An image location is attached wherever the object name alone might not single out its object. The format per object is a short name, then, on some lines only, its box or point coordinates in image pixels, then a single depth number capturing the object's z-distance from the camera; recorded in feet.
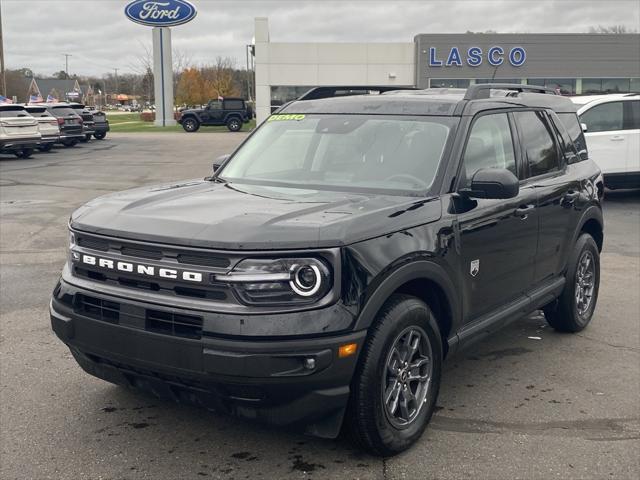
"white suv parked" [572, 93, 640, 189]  44.21
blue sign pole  177.37
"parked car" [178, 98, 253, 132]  150.10
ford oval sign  177.06
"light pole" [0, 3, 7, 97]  139.95
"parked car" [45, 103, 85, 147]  93.56
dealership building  161.38
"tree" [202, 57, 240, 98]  247.29
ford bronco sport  10.51
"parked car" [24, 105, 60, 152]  85.46
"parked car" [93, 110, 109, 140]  116.26
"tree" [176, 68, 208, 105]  241.35
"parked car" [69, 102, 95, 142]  105.21
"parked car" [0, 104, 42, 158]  75.15
